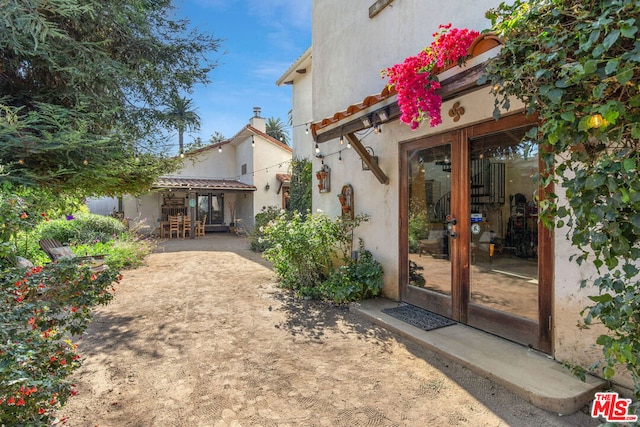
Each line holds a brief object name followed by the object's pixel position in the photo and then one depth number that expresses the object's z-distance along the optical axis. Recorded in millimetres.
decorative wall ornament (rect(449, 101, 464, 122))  3699
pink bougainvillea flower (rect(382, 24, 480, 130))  2922
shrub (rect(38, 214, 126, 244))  8743
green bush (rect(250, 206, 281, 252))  10891
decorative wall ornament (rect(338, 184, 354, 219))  5539
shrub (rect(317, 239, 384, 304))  4820
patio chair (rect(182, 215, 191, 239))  15205
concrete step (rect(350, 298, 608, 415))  2334
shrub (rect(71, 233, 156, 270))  7688
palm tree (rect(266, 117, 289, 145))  31031
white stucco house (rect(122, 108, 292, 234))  15914
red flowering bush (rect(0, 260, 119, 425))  1475
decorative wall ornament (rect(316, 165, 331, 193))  6250
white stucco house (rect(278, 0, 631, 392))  2891
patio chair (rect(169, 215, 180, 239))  15148
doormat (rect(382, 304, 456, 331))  3738
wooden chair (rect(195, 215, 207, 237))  15867
